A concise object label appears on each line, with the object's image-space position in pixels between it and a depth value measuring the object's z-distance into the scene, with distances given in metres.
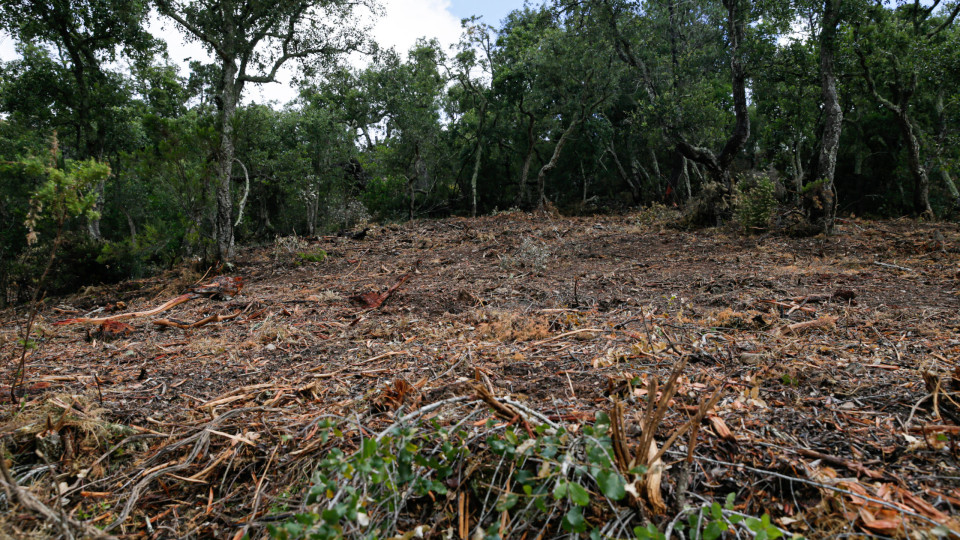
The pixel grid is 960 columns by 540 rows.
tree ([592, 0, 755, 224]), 8.44
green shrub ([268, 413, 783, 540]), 1.12
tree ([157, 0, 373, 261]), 8.09
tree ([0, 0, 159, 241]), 9.98
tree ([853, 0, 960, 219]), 8.30
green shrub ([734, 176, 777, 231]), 7.99
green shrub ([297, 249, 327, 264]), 8.45
